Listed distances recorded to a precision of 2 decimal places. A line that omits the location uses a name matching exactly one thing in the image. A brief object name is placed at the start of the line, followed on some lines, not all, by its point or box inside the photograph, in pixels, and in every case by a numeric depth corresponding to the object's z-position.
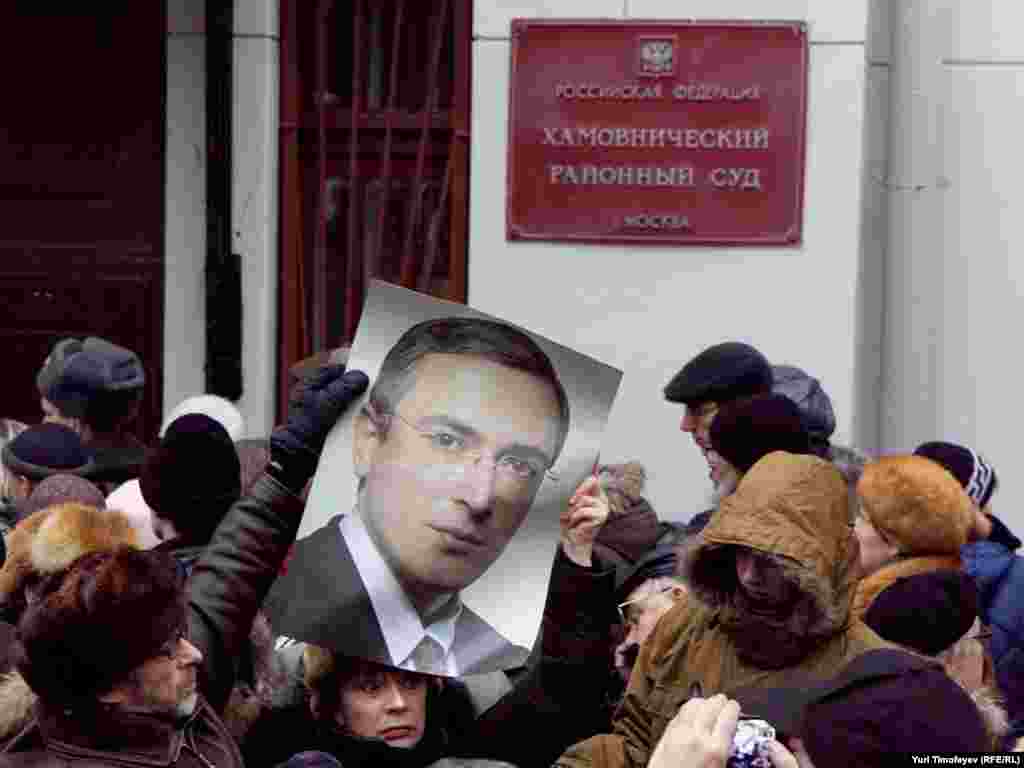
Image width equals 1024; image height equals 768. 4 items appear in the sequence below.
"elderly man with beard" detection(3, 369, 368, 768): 3.34
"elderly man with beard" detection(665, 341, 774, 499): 5.51
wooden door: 8.16
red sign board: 7.54
